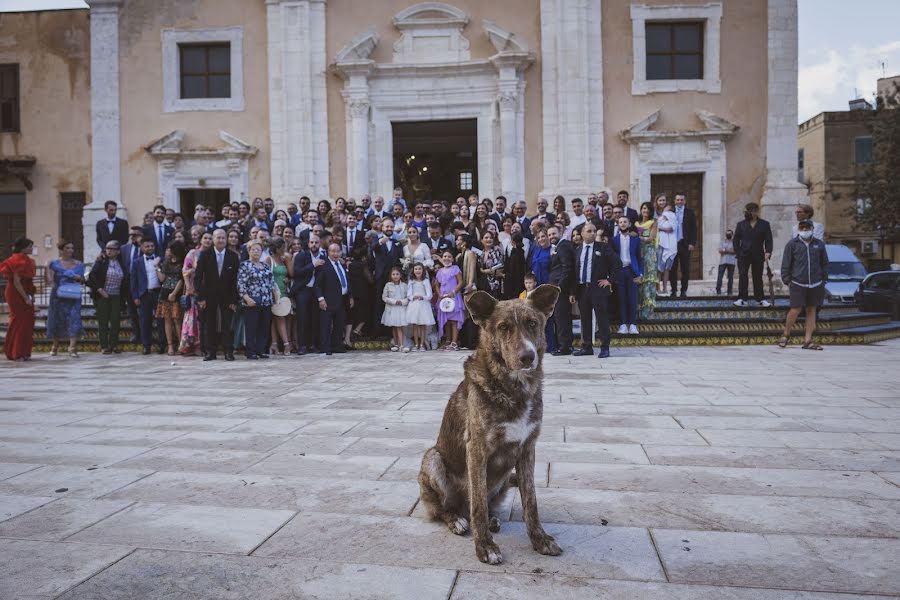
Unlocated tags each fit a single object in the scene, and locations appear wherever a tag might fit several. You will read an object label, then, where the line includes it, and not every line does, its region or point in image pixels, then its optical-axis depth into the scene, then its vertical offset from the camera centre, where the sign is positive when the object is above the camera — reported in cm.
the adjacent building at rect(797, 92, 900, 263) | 3794 +532
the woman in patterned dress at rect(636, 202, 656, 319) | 1308 +20
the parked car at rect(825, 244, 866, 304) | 1920 -20
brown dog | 328 -70
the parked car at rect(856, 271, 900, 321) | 1938 -74
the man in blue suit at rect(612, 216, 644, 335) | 1270 +14
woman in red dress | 1209 -46
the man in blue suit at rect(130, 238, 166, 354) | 1287 -23
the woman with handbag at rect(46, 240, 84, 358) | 1280 -47
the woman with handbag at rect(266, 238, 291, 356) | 1237 -42
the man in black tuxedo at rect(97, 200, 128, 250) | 1504 +98
